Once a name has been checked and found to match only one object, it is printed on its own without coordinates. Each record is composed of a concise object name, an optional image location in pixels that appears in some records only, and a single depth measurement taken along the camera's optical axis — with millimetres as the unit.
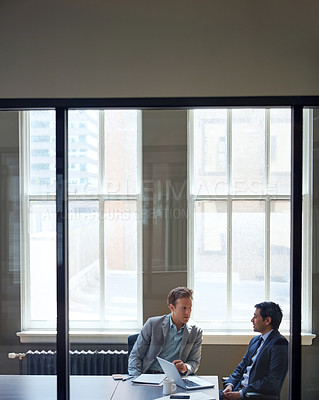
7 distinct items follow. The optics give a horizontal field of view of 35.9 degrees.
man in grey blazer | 3027
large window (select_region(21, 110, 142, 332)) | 3049
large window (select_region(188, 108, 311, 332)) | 3021
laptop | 2923
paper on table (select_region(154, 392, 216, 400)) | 2812
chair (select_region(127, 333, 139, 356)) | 3061
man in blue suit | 3000
